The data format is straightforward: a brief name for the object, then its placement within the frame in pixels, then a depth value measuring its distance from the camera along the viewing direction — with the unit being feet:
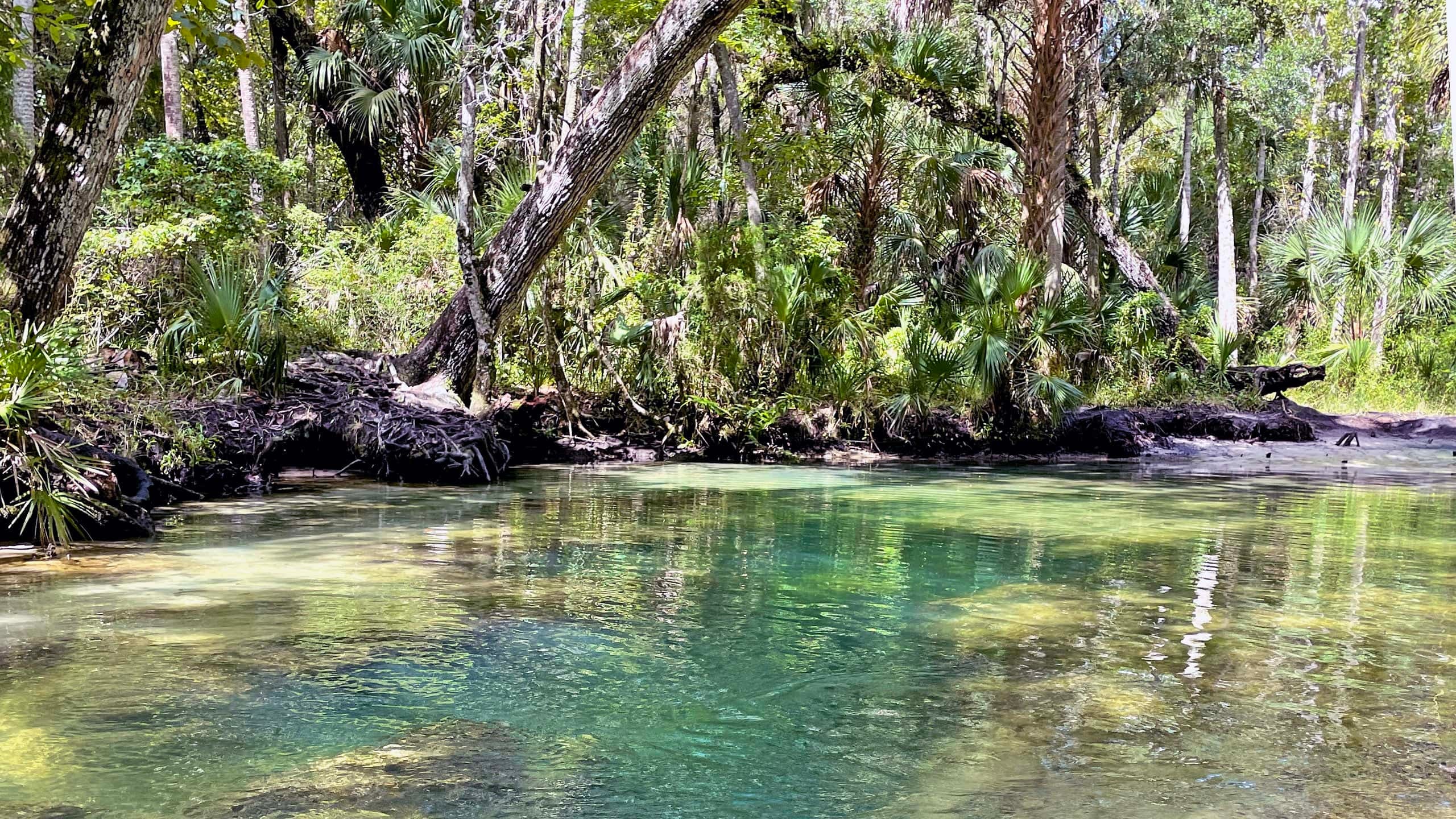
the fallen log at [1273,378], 62.03
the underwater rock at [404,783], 9.73
